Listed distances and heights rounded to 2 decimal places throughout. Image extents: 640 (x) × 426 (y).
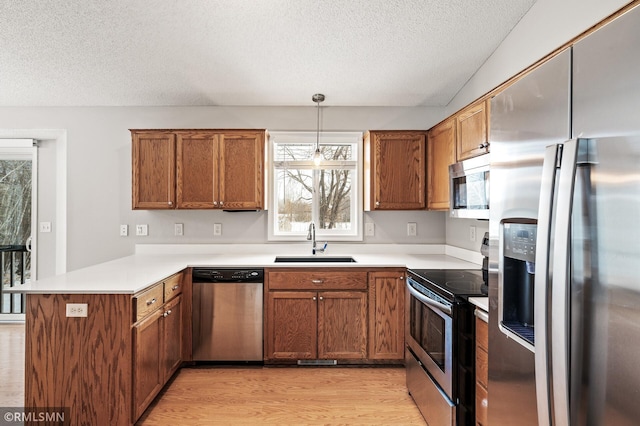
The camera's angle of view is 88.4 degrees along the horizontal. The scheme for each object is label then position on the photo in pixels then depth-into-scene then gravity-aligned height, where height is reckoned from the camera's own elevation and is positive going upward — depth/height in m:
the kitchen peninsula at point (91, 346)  1.86 -0.77
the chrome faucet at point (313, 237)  3.36 -0.24
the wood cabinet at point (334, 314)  2.84 -0.87
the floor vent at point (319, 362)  2.89 -1.30
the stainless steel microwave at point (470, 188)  2.07 +0.18
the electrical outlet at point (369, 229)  3.55 -0.17
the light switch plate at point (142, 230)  3.48 -0.18
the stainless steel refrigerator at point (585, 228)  0.69 -0.03
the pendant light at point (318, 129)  3.09 +0.91
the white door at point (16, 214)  3.71 -0.01
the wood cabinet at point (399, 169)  3.15 +0.43
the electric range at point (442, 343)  1.71 -0.75
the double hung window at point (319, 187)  3.56 +0.29
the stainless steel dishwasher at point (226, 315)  2.82 -0.87
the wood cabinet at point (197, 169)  3.12 +0.42
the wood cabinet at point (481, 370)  1.56 -0.76
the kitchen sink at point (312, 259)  3.28 -0.46
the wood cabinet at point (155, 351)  1.98 -0.95
